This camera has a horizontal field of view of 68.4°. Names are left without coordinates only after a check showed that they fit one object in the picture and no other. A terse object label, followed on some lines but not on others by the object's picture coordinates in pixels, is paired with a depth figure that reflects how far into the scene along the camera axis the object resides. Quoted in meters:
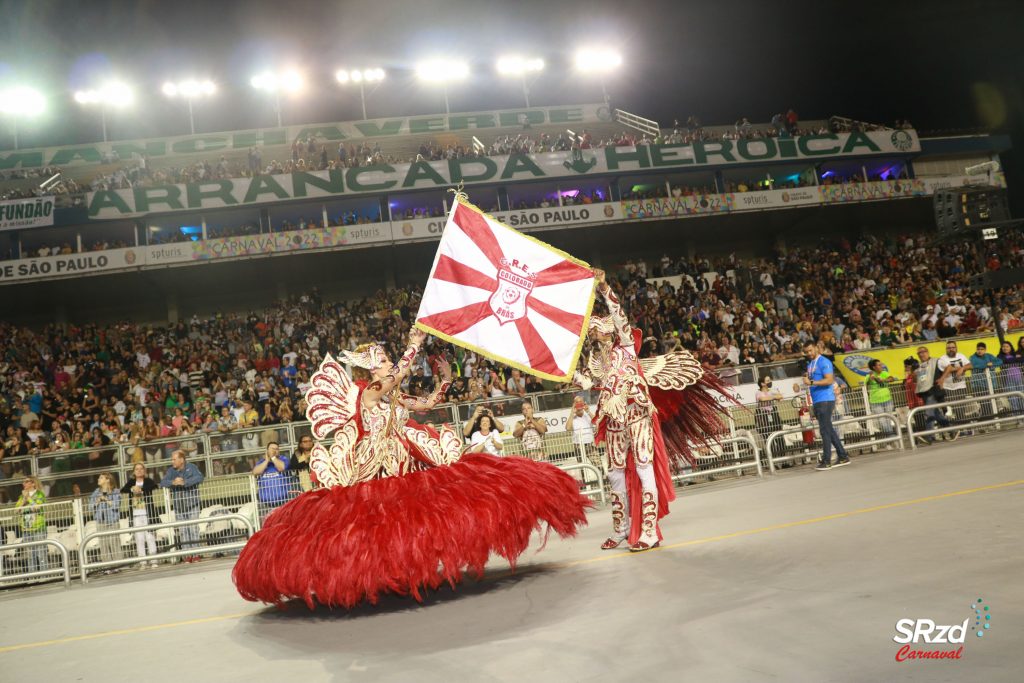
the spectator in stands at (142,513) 9.77
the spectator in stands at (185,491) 9.88
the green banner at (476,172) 25.41
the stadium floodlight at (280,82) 32.84
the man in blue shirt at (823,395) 10.30
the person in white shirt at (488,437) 10.42
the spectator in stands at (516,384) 15.62
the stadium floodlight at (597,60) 34.12
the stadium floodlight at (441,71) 34.12
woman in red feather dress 4.67
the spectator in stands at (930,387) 12.59
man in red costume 6.07
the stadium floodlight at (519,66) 34.84
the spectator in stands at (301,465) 10.34
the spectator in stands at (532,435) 10.81
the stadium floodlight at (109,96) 31.56
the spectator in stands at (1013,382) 12.89
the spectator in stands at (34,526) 9.45
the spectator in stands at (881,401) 12.55
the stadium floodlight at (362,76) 34.25
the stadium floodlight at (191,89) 32.69
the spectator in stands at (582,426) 11.16
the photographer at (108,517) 9.59
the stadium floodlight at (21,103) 31.59
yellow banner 16.84
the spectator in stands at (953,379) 12.62
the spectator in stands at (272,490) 10.20
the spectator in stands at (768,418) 11.99
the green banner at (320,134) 30.77
